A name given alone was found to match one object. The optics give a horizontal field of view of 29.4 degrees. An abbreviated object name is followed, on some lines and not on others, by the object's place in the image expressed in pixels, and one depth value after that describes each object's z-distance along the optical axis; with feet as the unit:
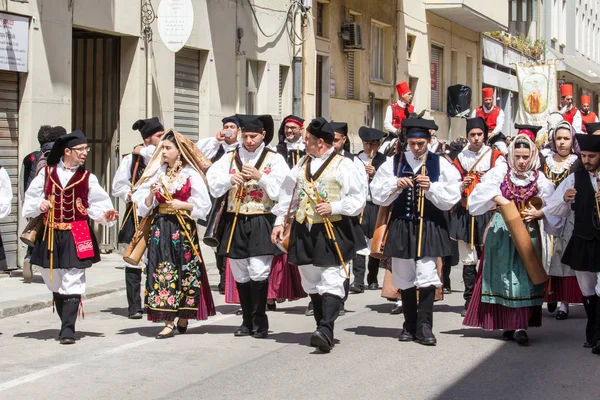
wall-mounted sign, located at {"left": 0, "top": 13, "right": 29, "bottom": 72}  47.11
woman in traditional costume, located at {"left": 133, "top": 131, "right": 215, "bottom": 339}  32.53
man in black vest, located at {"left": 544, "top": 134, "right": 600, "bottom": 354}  30.50
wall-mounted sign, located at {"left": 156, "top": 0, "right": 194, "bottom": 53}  57.00
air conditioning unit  83.25
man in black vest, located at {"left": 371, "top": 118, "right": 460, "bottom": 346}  31.63
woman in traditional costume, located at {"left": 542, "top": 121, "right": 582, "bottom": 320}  34.24
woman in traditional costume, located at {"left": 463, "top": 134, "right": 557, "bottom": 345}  31.73
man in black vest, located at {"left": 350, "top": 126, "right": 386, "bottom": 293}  44.24
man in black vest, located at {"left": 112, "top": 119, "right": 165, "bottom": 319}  37.60
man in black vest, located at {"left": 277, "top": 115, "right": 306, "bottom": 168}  41.11
